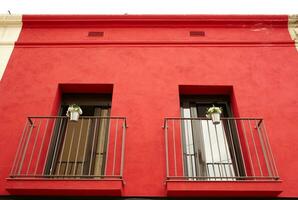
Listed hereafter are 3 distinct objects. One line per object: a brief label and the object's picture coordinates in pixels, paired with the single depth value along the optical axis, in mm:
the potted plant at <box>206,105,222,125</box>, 4864
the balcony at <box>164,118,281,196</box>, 4273
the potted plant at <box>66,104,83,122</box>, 4891
